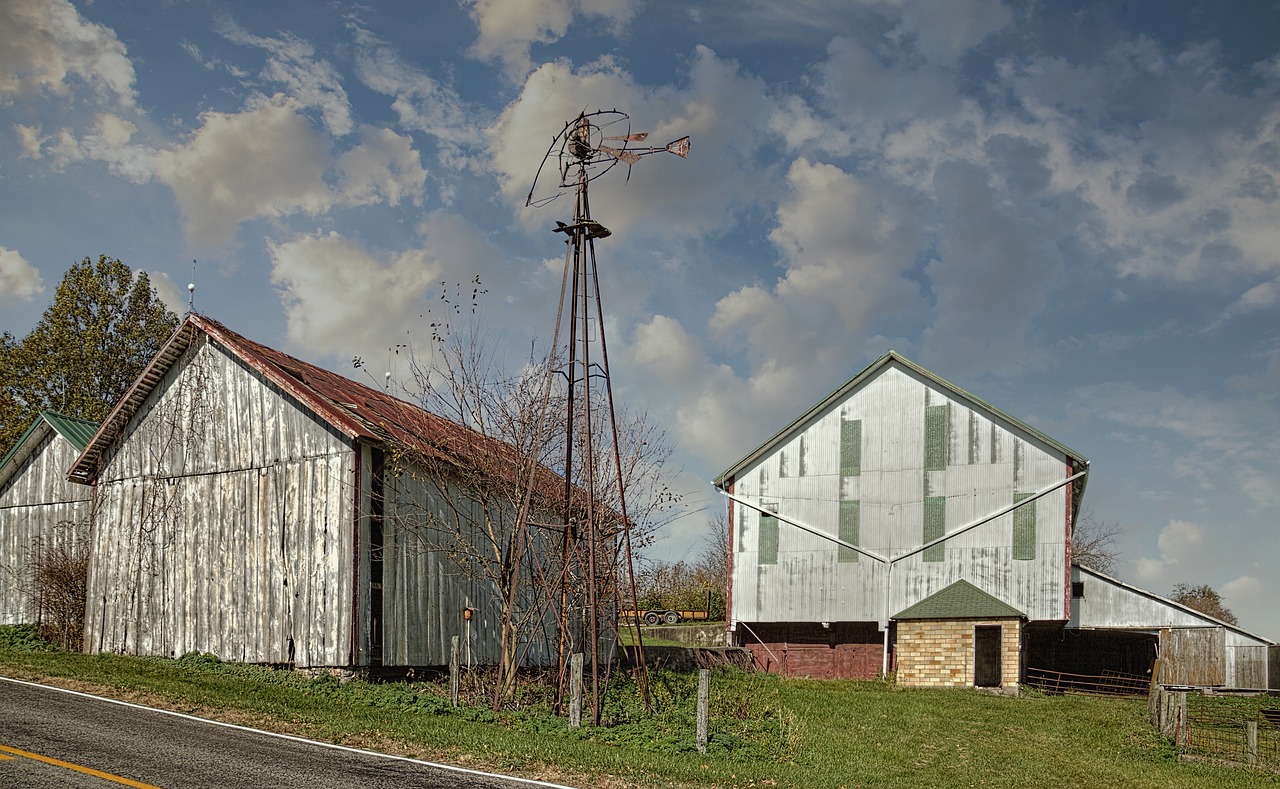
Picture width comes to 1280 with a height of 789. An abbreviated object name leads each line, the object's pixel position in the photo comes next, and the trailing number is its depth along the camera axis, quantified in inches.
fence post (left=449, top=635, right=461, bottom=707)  771.4
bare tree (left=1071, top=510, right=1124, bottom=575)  2837.1
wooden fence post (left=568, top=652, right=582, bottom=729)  714.2
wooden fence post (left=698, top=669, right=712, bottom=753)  647.1
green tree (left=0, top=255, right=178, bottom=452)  1820.9
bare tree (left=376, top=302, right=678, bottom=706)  833.5
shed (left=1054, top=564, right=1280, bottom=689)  1333.7
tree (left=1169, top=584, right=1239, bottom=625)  3312.0
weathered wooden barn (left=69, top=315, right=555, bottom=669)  906.7
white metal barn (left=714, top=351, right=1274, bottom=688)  1289.4
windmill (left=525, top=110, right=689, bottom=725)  778.8
